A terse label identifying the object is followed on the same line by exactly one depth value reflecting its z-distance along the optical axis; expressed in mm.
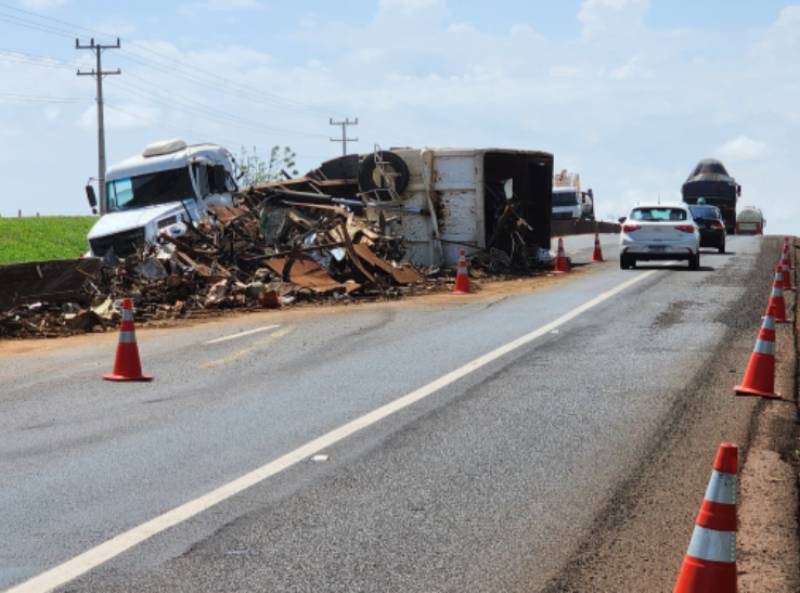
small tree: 106019
